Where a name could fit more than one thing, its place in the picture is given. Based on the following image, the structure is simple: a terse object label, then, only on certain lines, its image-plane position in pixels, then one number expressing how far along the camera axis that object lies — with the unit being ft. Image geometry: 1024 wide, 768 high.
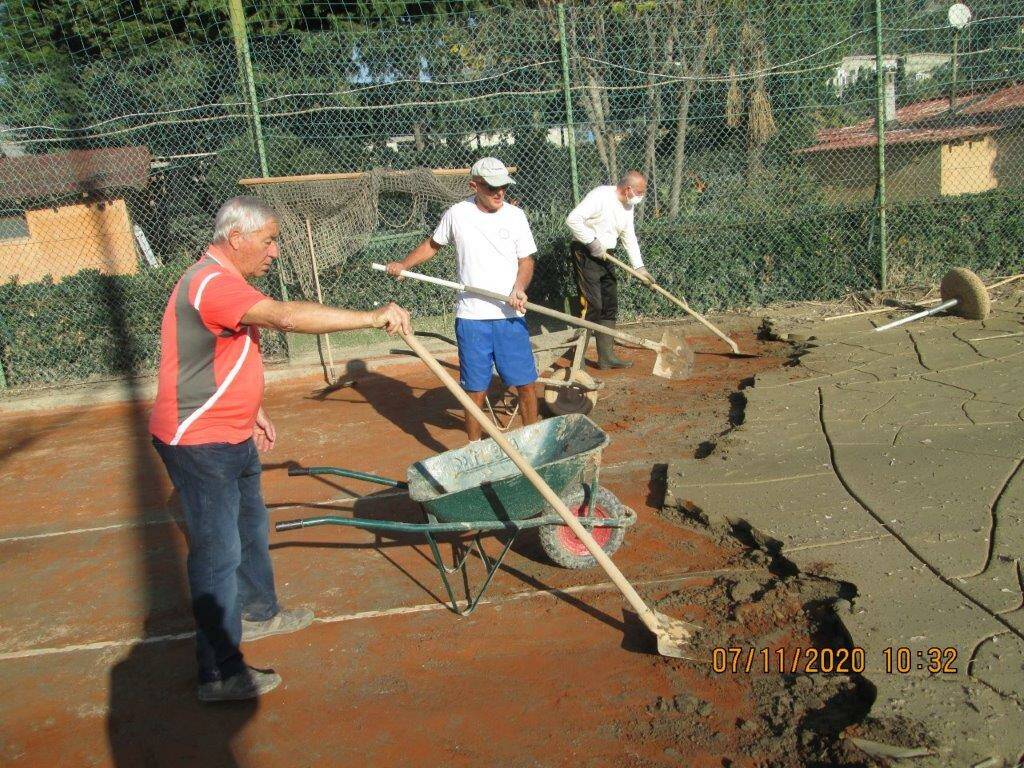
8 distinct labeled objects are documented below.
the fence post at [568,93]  29.94
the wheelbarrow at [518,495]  12.62
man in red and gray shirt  10.47
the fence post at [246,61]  29.32
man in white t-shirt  18.19
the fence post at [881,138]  31.12
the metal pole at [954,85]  32.40
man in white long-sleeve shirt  25.30
